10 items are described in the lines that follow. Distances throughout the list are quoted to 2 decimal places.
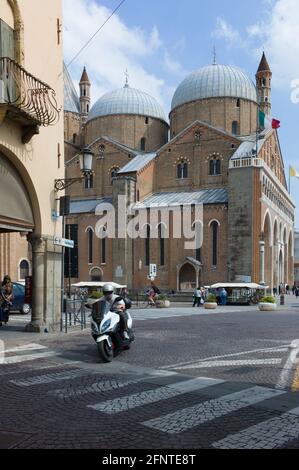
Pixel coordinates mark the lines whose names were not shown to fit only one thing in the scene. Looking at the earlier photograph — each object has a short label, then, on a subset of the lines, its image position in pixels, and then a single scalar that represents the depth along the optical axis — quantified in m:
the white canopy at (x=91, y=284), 38.02
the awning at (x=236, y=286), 35.12
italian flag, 38.09
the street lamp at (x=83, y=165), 13.48
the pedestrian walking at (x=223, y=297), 34.03
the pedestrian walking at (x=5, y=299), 14.59
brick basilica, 42.06
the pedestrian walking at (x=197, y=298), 31.10
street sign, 13.30
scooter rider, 9.09
